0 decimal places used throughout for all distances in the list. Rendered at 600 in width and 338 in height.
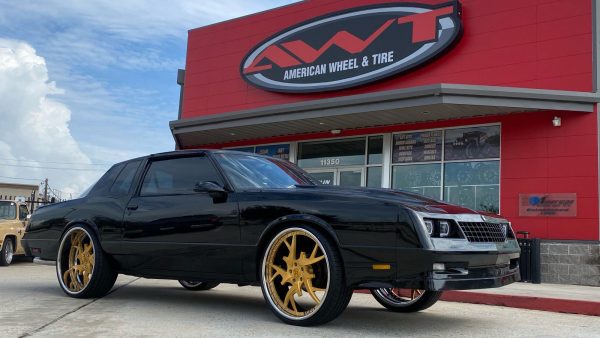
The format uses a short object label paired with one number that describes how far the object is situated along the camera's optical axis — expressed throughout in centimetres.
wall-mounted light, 1200
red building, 1180
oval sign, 1427
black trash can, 1108
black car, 427
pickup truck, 1245
